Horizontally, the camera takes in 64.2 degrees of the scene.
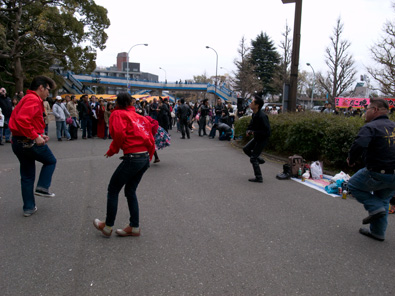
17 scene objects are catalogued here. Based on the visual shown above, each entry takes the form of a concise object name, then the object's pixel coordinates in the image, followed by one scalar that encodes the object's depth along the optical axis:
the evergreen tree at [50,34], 22.89
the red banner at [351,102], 24.15
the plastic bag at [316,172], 7.11
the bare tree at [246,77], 52.38
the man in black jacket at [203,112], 15.64
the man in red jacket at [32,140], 4.05
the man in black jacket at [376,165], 3.64
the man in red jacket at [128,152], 3.54
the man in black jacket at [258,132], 6.71
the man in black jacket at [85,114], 13.72
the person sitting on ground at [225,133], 12.24
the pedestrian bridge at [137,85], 52.88
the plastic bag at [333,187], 5.98
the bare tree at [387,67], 22.00
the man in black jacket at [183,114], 14.54
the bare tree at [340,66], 36.28
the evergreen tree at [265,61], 59.34
